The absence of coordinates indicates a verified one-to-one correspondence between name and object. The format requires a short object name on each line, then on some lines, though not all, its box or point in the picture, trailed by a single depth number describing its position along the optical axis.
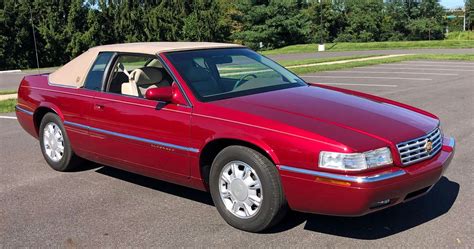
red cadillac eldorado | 3.50
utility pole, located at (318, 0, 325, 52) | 55.62
